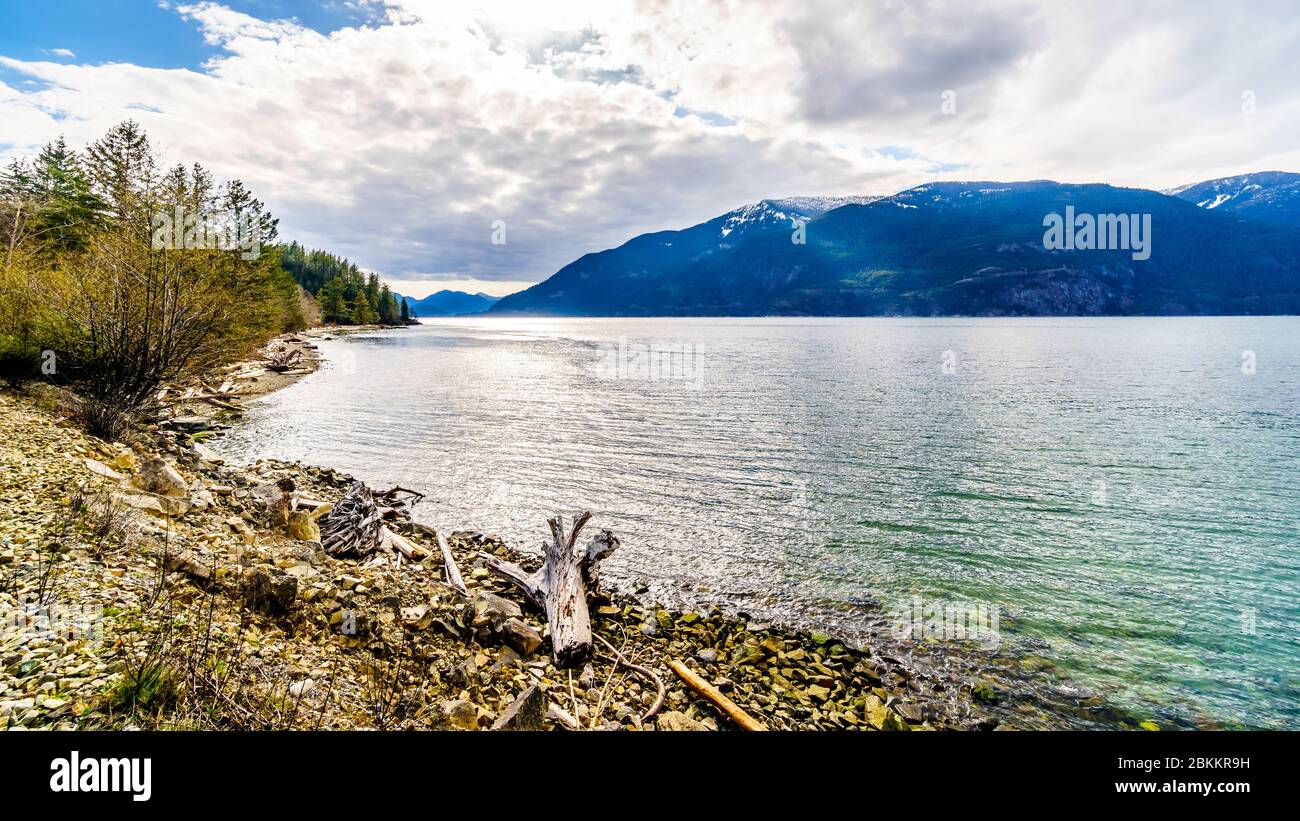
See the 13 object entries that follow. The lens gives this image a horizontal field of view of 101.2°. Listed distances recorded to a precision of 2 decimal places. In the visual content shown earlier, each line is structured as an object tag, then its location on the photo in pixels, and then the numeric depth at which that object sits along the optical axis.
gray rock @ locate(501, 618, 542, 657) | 9.19
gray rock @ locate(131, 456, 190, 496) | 13.02
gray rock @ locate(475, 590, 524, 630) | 9.66
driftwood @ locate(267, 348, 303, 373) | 60.56
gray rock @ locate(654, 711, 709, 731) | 7.78
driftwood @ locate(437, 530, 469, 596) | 11.62
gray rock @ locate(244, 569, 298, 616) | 7.98
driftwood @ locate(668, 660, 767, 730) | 7.82
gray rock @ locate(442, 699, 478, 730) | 6.52
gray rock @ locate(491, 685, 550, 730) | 6.43
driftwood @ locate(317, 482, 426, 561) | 13.21
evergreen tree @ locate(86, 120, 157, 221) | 21.20
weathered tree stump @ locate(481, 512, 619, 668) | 9.44
